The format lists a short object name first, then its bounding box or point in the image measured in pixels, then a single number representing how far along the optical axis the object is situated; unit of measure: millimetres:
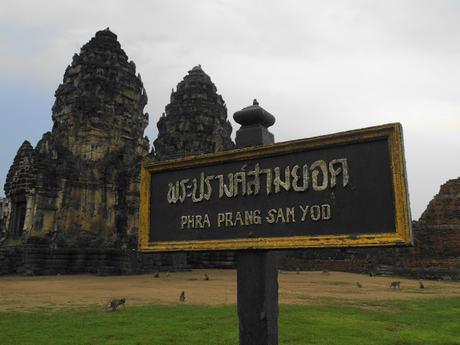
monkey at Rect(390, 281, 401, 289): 17466
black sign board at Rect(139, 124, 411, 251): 2510
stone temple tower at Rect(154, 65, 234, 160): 42094
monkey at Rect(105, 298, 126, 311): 10461
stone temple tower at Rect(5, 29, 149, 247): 27219
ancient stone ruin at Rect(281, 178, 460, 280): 22984
